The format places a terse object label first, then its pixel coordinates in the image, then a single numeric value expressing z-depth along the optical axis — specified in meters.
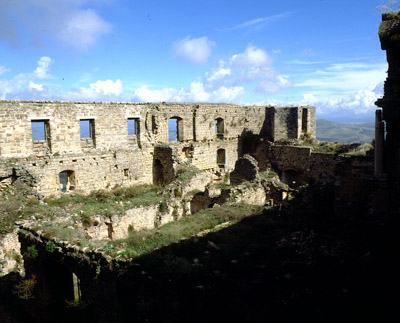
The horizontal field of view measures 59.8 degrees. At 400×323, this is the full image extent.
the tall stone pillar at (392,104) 8.79
